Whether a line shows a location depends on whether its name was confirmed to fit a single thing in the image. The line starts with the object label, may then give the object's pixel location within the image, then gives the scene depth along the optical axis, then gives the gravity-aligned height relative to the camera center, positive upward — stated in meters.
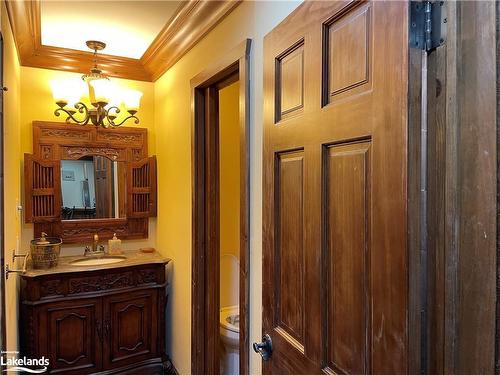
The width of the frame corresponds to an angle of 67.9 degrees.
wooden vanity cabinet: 2.47 -0.95
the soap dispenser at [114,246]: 3.04 -0.50
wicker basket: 2.55 -0.47
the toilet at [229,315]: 2.52 -0.99
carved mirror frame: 2.85 +0.09
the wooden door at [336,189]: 0.79 -0.01
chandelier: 2.64 +0.66
